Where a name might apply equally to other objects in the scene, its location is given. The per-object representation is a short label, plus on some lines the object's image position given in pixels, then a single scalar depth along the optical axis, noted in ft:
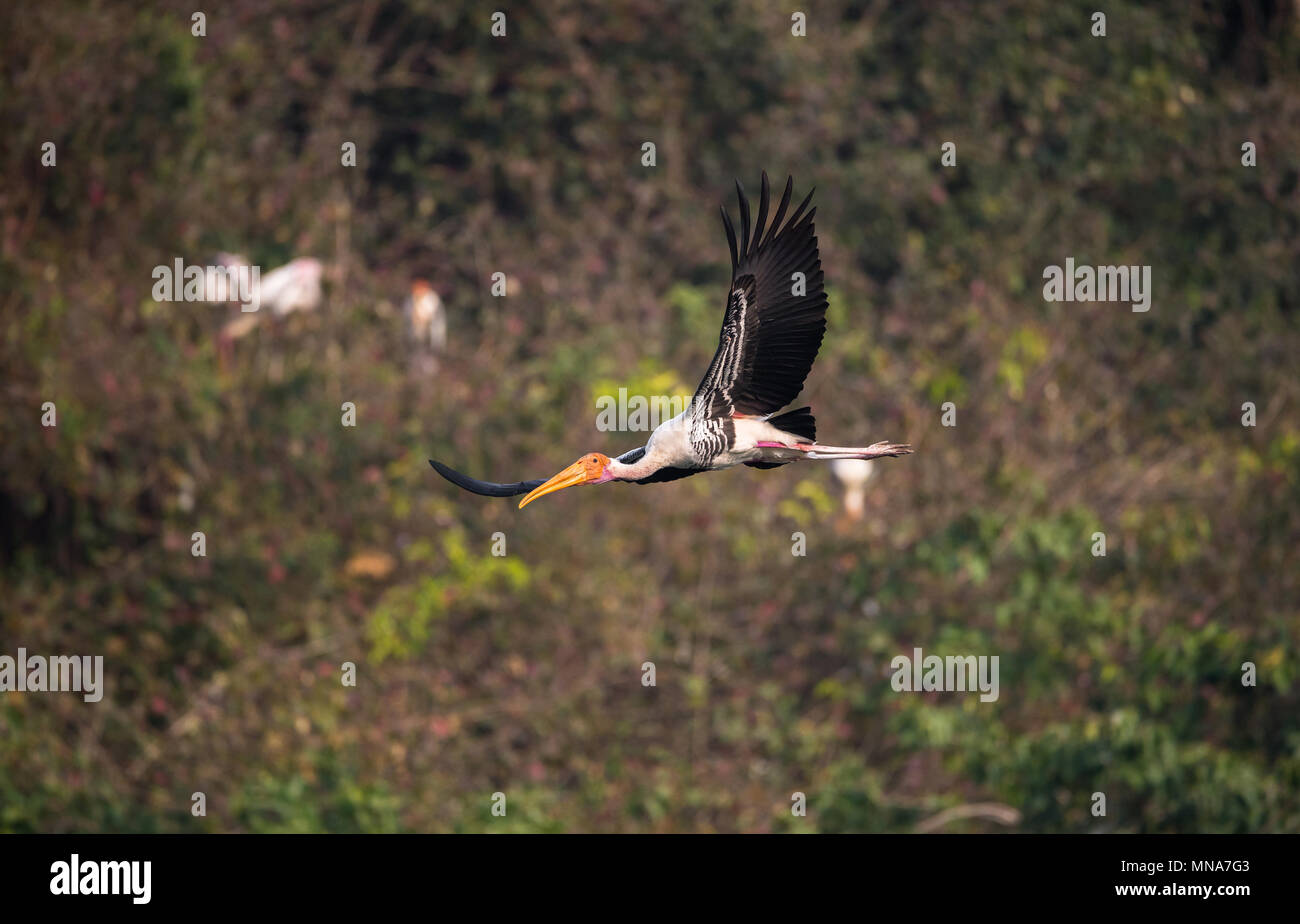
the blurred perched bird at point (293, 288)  54.54
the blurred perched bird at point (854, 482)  51.88
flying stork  21.20
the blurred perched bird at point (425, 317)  57.11
